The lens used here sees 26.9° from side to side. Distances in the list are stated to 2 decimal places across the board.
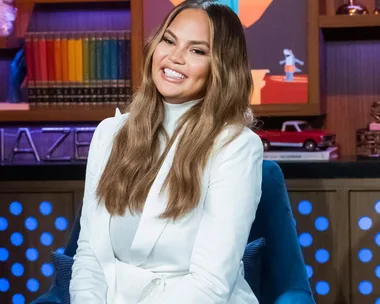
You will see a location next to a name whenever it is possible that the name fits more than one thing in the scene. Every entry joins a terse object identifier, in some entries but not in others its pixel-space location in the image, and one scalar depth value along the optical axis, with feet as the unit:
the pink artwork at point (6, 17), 11.06
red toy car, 10.44
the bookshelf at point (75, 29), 10.77
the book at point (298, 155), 10.23
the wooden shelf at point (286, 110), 10.45
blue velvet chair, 6.75
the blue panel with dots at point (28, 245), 10.50
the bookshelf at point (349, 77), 11.30
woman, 5.79
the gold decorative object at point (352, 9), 10.59
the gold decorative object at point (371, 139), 10.73
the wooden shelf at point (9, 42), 11.19
